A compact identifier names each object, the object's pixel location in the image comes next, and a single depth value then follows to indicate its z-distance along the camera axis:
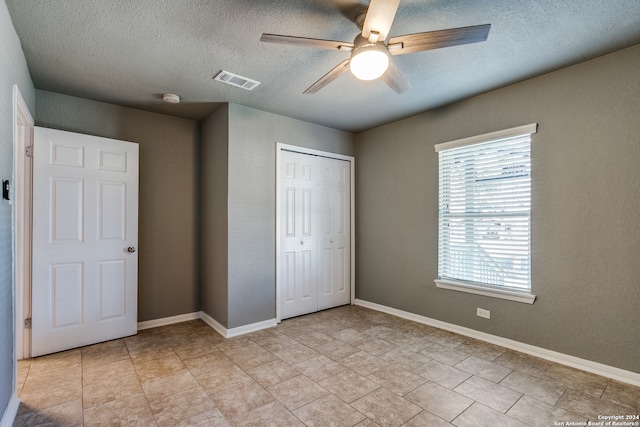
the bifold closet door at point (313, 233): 3.97
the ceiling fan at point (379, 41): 1.68
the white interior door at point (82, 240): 2.94
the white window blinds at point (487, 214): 2.99
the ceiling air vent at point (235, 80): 2.82
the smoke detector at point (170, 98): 3.20
